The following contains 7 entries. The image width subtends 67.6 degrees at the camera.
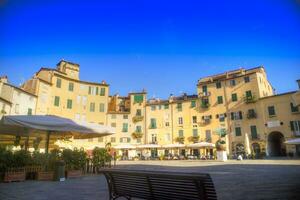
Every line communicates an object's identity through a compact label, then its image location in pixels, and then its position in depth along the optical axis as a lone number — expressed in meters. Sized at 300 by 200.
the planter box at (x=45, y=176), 8.35
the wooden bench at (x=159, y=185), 2.94
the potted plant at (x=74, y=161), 8.98
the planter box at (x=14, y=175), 7.59
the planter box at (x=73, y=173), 8.84
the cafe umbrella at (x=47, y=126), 7.41
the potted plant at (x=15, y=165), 7.66
